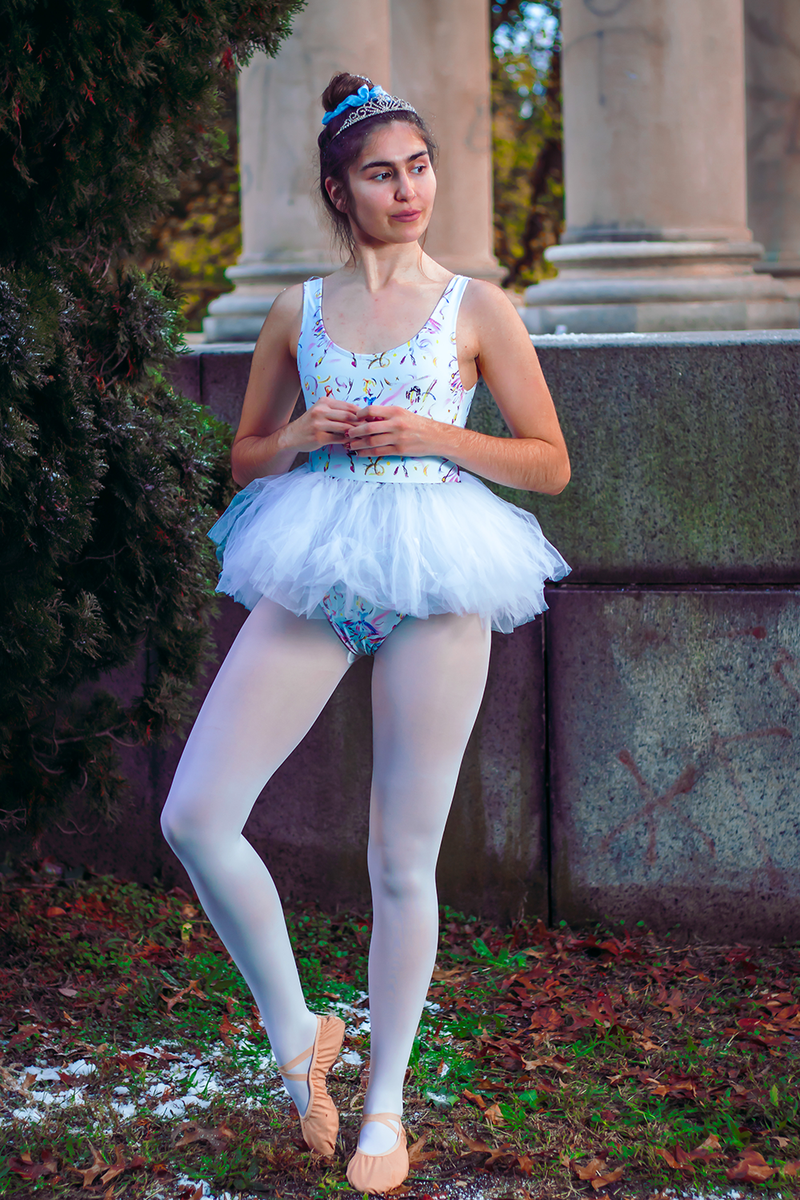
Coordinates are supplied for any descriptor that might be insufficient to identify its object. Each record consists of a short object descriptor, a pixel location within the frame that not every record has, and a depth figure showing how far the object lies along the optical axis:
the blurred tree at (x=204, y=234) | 16.67
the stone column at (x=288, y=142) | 6.03
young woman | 2.89
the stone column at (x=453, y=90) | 8.74
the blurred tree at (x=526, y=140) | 15.68
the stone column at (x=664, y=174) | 5.55
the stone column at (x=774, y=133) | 7.91
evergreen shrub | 3.50
